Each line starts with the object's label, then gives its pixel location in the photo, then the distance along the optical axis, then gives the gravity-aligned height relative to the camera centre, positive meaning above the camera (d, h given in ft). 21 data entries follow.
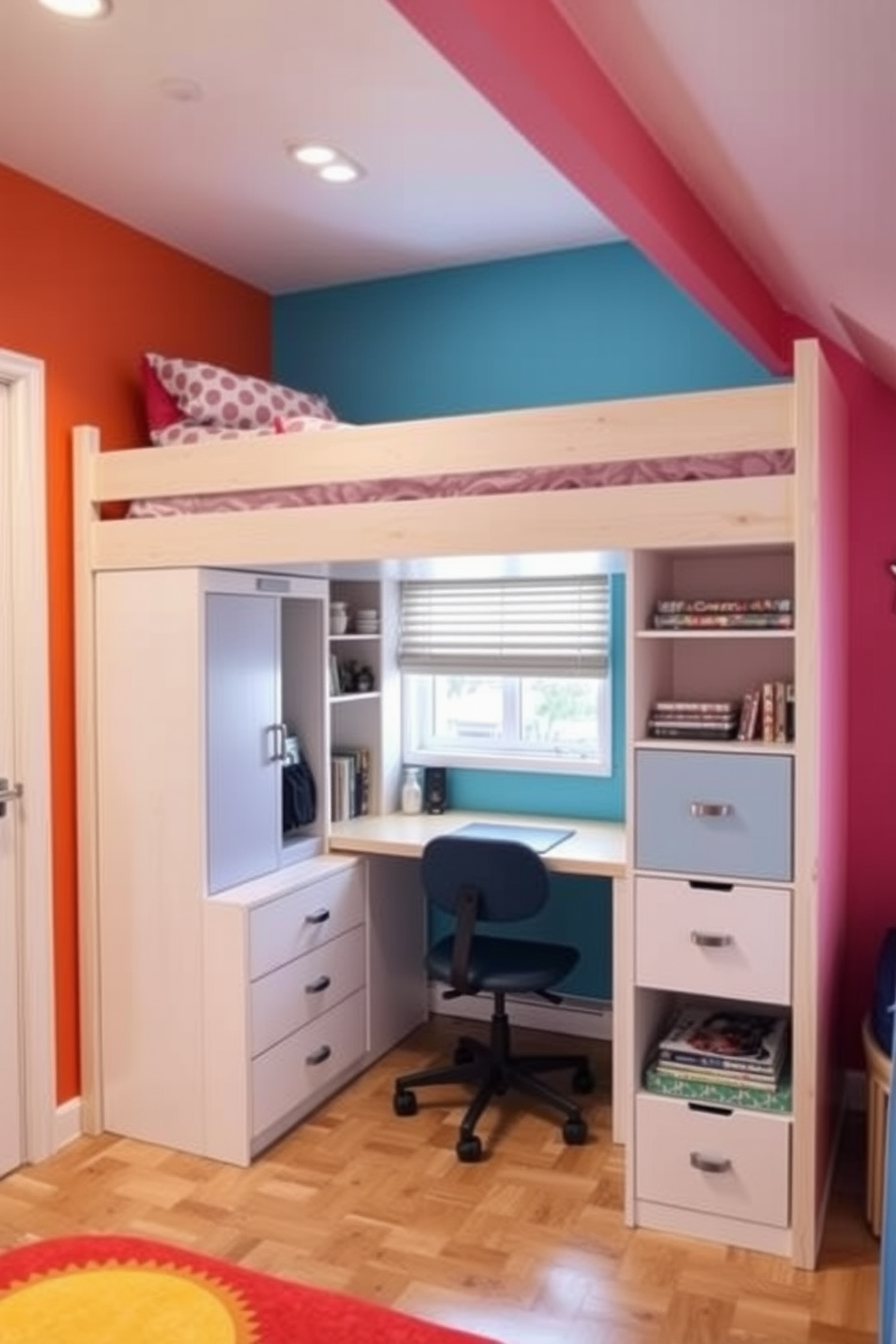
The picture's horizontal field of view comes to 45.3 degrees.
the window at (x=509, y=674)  11.85 -0.26
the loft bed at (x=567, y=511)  7.75 +1.13
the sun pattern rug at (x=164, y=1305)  5.11 -3.23
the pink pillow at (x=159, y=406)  10.37 +2.39
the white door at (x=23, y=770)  9.43 -1.02
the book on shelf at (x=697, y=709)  8.54 -0.47
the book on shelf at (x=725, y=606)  8.34 +0.35
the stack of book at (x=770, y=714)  8.52 -0.52
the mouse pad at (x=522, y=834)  10.35 -1.85
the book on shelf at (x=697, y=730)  8.52 -0.64
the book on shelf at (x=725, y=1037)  8.48 -3.20
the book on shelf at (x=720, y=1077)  8.27 -3.34
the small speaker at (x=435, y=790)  12.33 -1.60
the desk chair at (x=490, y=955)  9.59 -2.90
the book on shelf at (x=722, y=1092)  8.20 -3.44
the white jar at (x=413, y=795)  12.39 -1.65
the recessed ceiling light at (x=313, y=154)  9.12 +4.29
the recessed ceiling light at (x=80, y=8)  6.98 +4.24
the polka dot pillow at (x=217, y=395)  10.27 +2.50
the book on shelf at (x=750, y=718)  8.55 -0.55
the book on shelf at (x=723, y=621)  8.30 +0.23
